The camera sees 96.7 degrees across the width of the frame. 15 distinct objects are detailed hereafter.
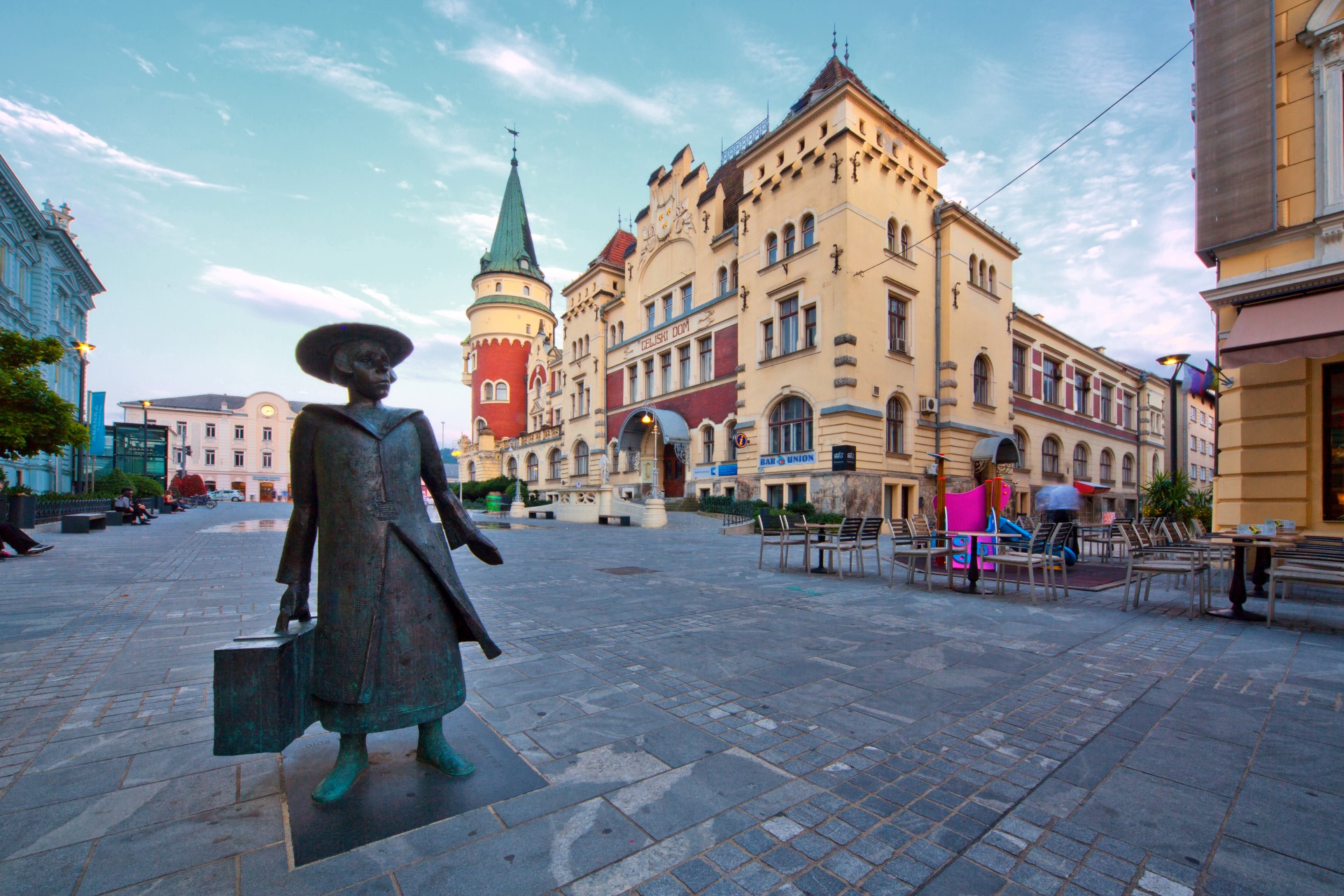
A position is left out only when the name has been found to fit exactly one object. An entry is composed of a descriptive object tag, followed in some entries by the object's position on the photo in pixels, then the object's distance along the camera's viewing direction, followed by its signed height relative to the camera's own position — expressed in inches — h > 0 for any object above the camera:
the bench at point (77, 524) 702.5 -76.2
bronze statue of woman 98.3 -17.3
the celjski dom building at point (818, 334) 942.4 +263.0
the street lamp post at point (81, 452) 829.8 +12.9
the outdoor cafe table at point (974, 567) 333.1 -53.0
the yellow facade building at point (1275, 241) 323.6 +136.4
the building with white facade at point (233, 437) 2886.3 +119.4
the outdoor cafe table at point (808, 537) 398.9 -44.1
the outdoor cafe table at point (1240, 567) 255.9 -39.7
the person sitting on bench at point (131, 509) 943.7 -77.7
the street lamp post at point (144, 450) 1675.7 +29.9
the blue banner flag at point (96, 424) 1108.1 +66.7
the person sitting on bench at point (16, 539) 432.1 -59.3
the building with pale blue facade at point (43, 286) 1076.5 +369.7
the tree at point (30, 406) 528.1 +48.9
